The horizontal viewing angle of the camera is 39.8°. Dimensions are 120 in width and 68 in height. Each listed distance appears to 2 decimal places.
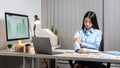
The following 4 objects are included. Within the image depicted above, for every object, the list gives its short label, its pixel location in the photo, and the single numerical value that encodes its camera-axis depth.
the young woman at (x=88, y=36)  2.23
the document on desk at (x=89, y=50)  2.03
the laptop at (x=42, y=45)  1.84
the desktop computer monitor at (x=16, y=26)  2.30
